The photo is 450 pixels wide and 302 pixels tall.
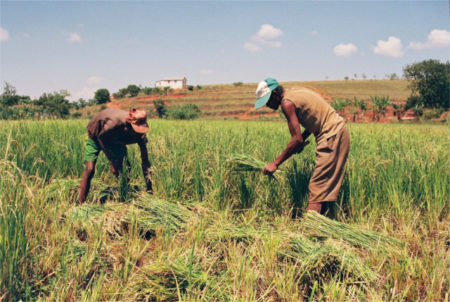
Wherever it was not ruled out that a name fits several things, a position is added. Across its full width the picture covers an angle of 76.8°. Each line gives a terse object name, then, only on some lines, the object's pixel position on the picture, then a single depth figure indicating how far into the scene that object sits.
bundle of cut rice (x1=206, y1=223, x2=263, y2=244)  2.32
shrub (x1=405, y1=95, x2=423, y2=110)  41.04
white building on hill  102.31
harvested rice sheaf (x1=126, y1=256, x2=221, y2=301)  1.75
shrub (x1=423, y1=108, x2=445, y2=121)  36.00
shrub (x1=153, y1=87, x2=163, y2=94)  69.45
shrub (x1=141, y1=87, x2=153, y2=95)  70.88
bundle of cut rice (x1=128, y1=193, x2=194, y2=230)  2.60
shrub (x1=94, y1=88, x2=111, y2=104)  68.31
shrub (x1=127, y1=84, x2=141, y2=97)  74.70
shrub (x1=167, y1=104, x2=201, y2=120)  30.28
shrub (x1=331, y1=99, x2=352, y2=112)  40.37
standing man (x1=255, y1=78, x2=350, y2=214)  2.68
